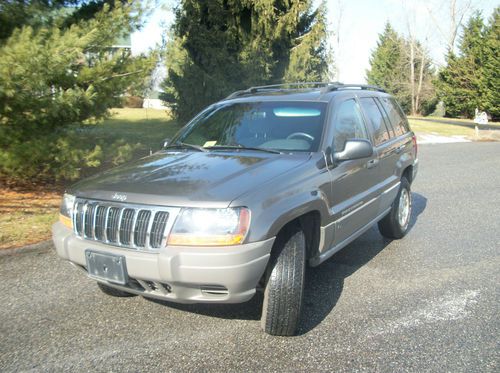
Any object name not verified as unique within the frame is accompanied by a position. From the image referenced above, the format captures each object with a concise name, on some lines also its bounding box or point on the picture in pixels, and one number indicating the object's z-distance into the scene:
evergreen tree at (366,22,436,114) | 49.31
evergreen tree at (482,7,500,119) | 37.12
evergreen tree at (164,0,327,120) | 14.40
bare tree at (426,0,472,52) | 42.69
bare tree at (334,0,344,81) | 42.87
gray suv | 2.99
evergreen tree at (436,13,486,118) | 39.81
